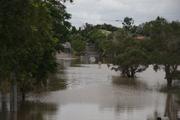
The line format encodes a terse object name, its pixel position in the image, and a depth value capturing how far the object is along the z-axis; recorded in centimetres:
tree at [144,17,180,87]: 4672
